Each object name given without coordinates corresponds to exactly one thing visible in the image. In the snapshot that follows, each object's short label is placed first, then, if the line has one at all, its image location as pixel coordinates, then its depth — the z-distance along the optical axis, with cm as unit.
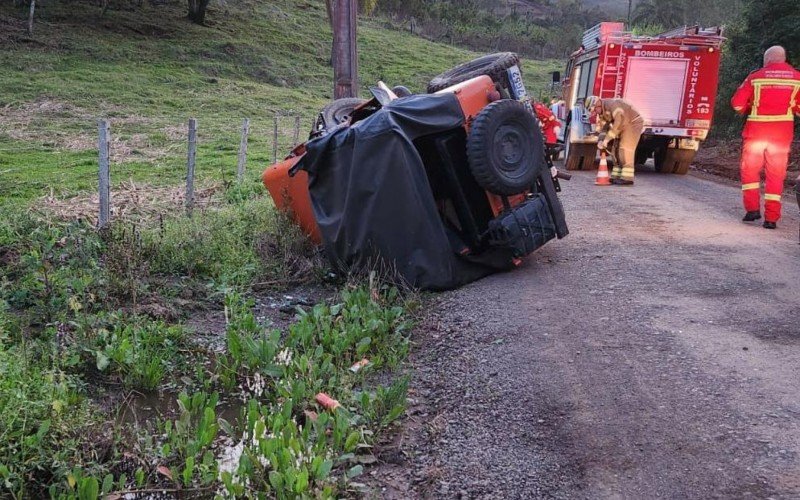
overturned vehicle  562
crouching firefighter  1182
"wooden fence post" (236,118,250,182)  1048
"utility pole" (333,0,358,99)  1010
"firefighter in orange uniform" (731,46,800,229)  785
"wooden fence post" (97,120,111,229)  707
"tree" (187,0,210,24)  3431
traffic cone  1163
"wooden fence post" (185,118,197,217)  816
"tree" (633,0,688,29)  5347
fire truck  1314
